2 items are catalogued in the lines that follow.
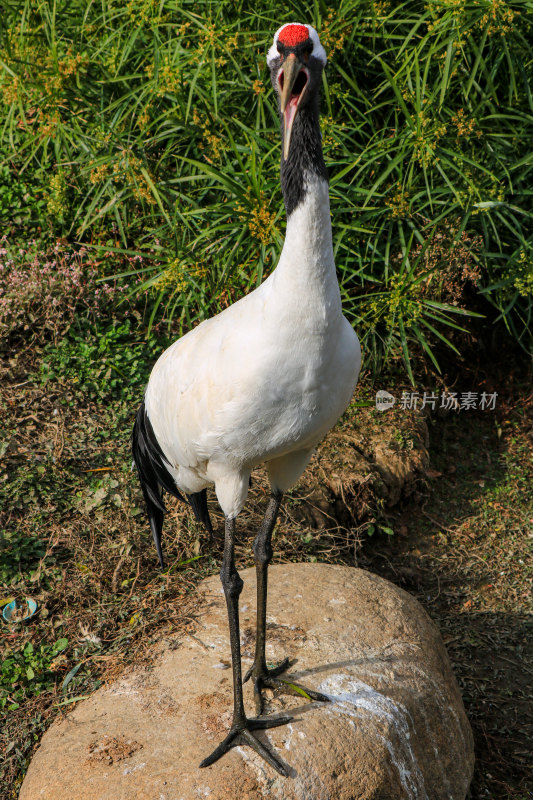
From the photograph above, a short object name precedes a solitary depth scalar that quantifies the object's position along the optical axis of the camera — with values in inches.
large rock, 187.8
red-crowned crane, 170.1
